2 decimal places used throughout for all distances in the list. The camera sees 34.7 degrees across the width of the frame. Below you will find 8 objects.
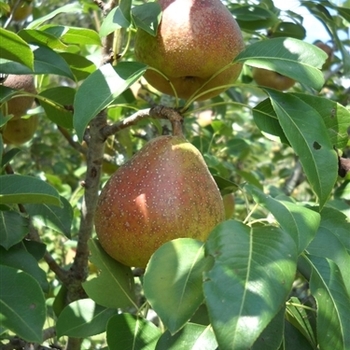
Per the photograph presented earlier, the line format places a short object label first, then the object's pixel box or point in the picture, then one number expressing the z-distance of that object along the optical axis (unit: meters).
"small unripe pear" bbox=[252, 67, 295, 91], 0.61
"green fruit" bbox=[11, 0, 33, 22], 0.59
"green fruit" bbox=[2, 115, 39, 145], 0.49
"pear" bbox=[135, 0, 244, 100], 0.31
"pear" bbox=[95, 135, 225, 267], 0.28
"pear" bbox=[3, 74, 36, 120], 0.44
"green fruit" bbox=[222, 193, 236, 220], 0.57
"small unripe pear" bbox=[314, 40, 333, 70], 0.69
